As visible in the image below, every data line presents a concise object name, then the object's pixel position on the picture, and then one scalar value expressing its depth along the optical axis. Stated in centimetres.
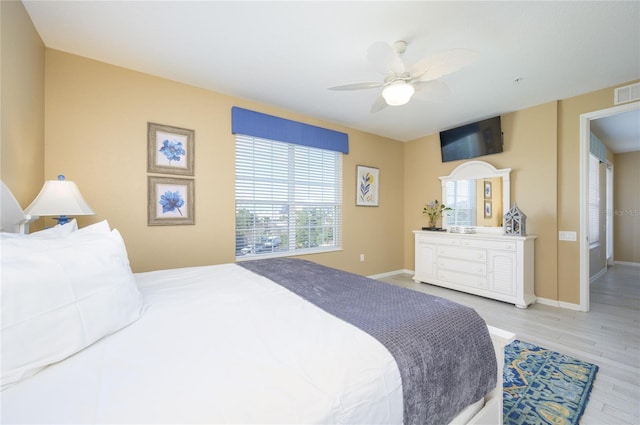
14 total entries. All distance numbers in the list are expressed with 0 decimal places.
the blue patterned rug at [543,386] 151
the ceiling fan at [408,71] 175
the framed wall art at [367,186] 432
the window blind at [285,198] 330
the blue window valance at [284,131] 315
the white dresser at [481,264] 320
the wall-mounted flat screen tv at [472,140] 367
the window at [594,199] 432
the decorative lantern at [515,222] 334
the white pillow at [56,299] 67
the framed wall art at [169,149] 264
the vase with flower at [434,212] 432
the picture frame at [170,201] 265
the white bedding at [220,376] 61
